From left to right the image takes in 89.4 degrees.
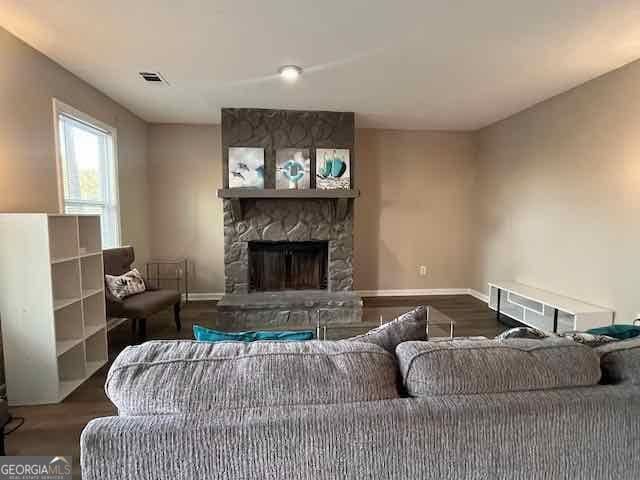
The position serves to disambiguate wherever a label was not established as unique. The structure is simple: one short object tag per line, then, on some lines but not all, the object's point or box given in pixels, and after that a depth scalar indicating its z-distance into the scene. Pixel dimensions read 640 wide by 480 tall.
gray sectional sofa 0.76
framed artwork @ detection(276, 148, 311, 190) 3.90
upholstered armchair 2.84
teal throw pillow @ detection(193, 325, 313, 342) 1.20
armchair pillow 2.93
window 2.78
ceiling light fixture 2.66
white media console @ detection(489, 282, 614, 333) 2.77
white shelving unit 2.03
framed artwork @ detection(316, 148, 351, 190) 3.94
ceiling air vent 2.79
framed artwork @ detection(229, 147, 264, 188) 3.82
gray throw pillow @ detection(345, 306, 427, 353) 1.12
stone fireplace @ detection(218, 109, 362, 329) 3.68
